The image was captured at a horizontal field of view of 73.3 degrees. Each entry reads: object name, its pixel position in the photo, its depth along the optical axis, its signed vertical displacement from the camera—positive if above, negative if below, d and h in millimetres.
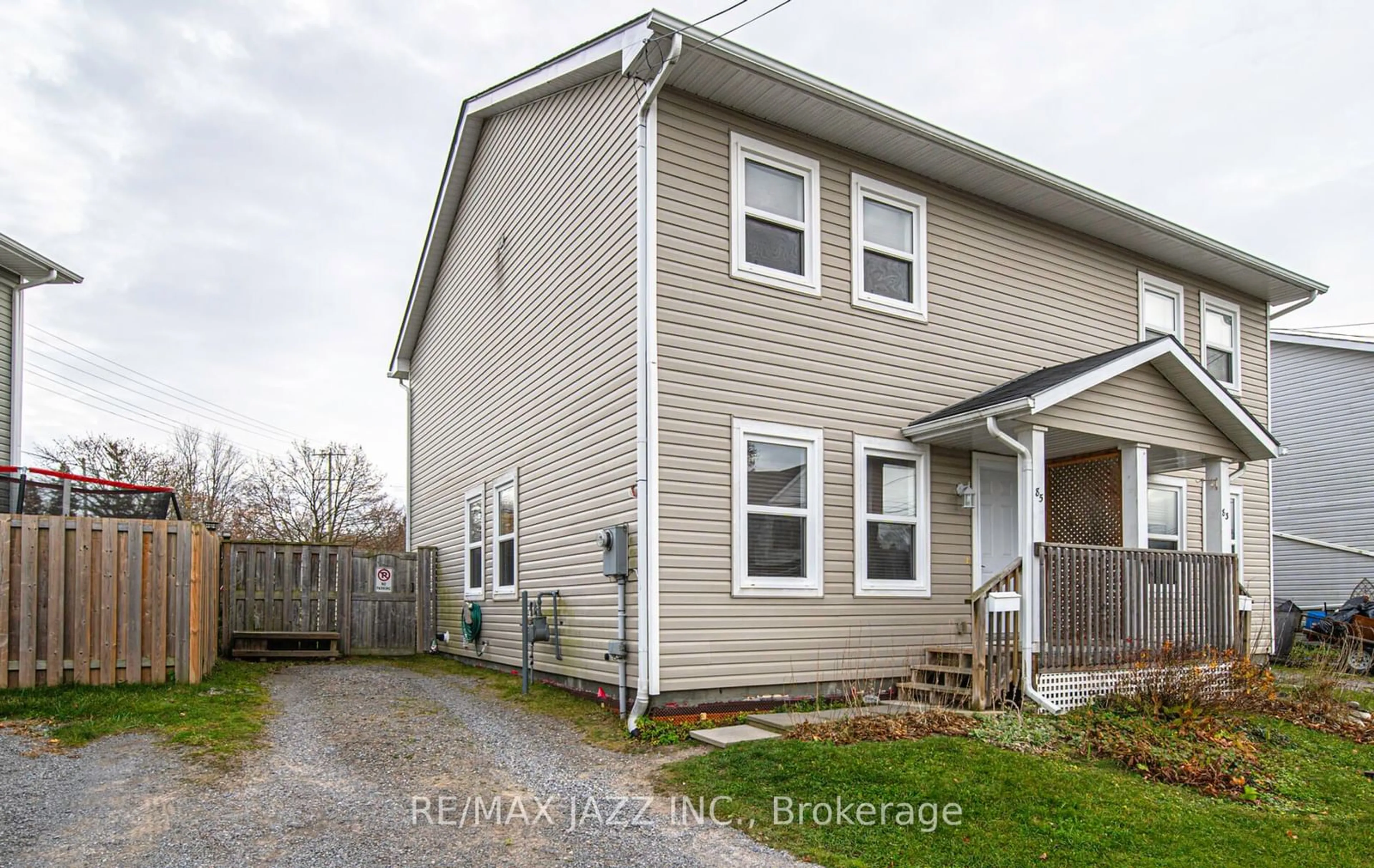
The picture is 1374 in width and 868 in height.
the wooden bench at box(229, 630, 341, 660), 12961 -2315
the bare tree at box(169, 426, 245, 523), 32625 +539
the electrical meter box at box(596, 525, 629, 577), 8000 -571
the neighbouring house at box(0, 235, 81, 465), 12859 +2065
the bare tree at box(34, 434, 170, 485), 28312 +806
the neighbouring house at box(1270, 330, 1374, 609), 17547 +334
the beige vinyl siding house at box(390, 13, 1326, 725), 8180 +780
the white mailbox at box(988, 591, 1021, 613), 8031 -1028
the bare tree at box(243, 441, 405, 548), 31938 -584
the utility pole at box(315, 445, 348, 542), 32281 +202
